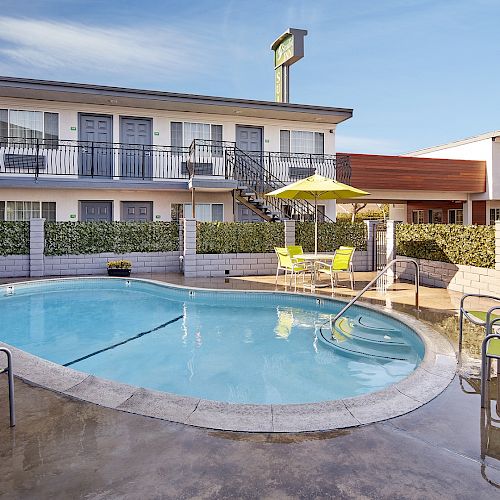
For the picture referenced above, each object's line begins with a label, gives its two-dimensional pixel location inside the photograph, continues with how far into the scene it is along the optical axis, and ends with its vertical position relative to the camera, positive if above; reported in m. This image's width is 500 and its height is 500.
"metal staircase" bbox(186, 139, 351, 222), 16.67 +3.01
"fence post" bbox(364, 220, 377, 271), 14.94 -0.09
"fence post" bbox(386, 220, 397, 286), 13.05 -0.02
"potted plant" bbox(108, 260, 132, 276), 13.59 -0.81
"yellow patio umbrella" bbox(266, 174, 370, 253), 11.41 +1.38
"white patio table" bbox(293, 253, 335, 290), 11.37 -0.43
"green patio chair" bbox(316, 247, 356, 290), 11.30 -0.51
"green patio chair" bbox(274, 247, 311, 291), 11.79 -0.57
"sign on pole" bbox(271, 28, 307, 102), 21.97 +9.45
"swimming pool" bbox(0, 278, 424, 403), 5.68 -1.69
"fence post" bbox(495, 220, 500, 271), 9.30 -0.06
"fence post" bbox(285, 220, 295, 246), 14.70 +0.31
